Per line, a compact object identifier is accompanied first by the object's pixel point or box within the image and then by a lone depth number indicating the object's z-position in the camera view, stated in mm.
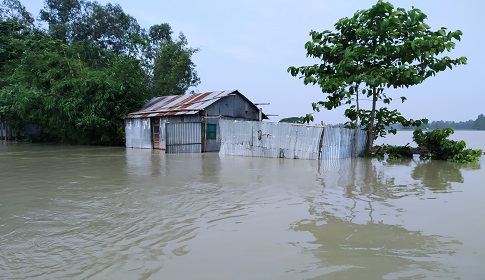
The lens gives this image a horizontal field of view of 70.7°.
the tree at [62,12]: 37688
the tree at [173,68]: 27609
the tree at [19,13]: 35500
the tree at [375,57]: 12867
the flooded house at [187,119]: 16688
